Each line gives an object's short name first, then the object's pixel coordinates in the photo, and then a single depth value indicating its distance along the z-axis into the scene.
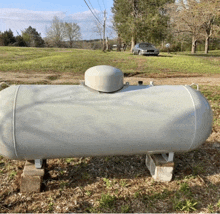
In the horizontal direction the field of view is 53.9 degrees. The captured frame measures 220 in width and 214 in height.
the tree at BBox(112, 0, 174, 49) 24.77
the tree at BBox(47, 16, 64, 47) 53.62
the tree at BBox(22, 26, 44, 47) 45.19
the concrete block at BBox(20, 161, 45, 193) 3.58
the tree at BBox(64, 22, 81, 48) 53.84
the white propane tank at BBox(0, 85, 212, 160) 3.18
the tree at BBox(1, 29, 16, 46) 39.52
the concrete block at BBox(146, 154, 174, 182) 3.91
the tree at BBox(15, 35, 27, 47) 41.20
